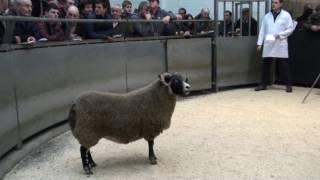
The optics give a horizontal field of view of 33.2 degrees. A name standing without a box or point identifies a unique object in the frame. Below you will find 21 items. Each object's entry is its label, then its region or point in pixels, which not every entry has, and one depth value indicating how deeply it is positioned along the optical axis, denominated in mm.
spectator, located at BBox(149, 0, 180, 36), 9078
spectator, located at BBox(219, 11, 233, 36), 10352
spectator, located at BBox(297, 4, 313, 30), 11408
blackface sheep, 4871
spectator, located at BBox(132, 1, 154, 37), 8586
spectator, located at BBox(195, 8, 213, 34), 10023
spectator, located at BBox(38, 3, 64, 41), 6367
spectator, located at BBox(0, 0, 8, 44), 5780
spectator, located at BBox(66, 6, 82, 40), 6891
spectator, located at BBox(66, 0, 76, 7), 8023
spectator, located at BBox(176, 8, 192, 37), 9633
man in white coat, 10055
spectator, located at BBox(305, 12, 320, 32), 10273
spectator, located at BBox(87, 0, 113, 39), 7441
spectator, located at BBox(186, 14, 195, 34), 9953
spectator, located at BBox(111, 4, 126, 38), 7935
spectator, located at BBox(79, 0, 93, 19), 8234
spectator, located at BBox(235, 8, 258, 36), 10711
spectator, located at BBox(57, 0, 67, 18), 7705
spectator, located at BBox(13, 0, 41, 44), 5730
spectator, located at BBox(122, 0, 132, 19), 8902
